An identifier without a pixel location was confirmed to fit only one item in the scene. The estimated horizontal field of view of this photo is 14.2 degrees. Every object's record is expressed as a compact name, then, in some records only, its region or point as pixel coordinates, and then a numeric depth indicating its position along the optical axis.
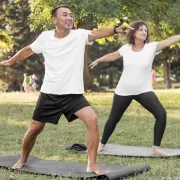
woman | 10.52
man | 8.23
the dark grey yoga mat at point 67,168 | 8.03
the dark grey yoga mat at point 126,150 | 10.50
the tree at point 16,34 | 67.92
